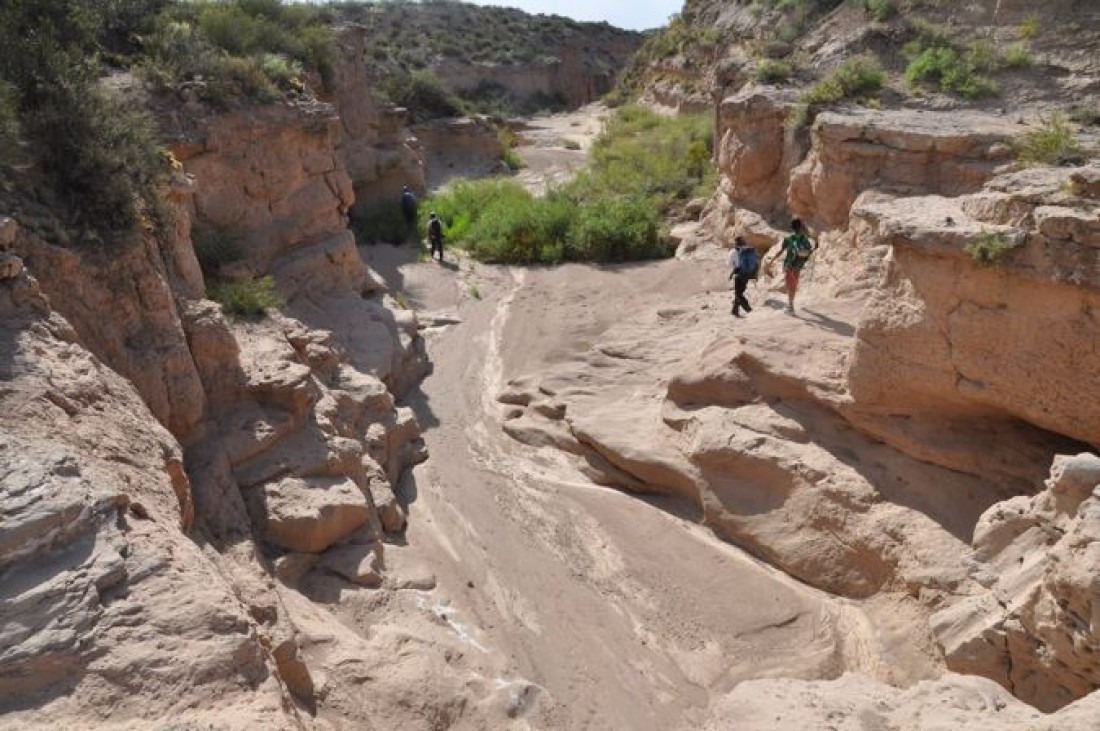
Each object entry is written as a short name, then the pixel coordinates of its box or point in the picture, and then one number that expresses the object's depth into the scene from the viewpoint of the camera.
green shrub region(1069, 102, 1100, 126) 11.27
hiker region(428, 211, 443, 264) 17.39
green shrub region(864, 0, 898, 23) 16.02
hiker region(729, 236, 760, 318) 11.06
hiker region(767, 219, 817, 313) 10.30
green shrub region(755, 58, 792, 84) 15.43
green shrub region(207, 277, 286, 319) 9.18
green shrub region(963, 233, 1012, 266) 6.94
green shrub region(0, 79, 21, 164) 6.32
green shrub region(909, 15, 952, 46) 14.48
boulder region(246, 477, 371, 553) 7.04
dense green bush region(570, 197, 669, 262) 16.81
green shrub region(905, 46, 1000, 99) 12.95
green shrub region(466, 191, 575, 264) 17.52
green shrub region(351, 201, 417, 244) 18.28
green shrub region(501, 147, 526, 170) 27.59
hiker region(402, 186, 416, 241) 18.81
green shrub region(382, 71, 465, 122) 26.52
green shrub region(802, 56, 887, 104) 13.38
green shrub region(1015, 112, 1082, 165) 9.32
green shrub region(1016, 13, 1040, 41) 13.86
